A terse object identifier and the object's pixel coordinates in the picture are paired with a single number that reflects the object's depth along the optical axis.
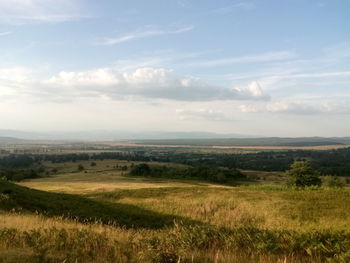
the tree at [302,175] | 48.91
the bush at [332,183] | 48.32
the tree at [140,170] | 77.81
